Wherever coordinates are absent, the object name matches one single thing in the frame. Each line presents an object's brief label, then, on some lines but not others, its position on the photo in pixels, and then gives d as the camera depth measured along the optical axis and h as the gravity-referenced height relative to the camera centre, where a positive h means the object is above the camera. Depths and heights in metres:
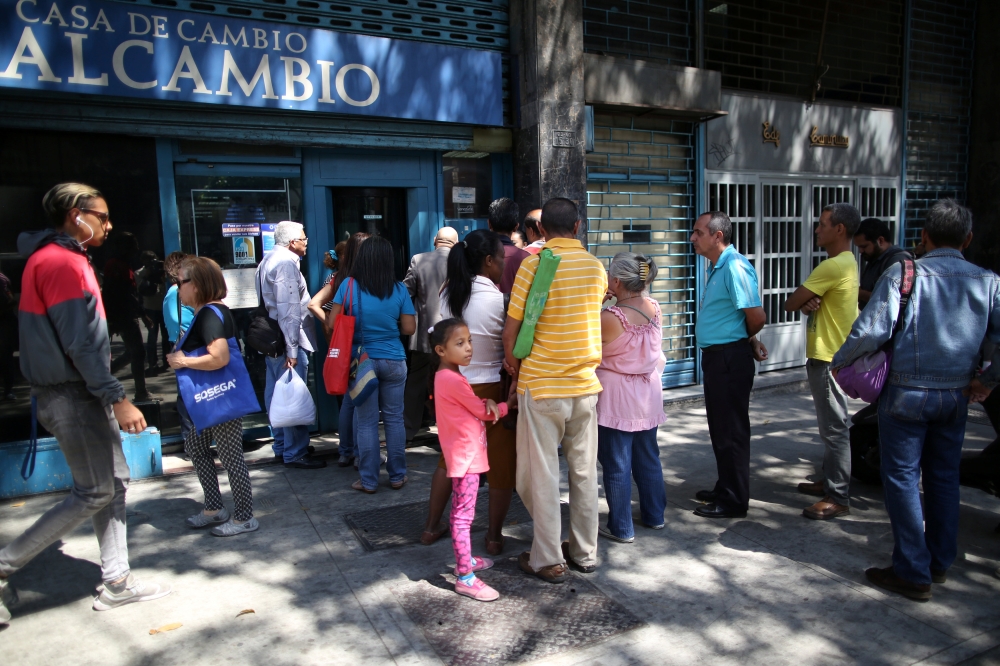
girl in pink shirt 3.46 -0.92
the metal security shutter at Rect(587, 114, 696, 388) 7.50 +0.44
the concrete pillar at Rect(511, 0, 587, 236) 6.54 +1.43
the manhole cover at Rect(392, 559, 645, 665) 3.06 -1.75
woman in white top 3.83 -0.47
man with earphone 3.13 -0.55
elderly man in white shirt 5.32 -0.39
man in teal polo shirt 4.31 -0.68
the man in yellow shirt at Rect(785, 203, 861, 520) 4.47 -0.58
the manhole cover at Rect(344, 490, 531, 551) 4.18 -1.72
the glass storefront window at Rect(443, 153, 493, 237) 6.79 +0.60
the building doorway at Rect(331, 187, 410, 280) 6.38 +0.36
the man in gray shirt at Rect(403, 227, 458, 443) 5.49 -0.24
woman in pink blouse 3.96 -0.77
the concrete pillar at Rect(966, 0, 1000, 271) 10.52 +1.43
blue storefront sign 4.77 +1.53
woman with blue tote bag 3.95 -0.67
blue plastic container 4.90 -1.45
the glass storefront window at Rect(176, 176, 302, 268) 5.68 +0.40
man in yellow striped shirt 3.52 -0.69
